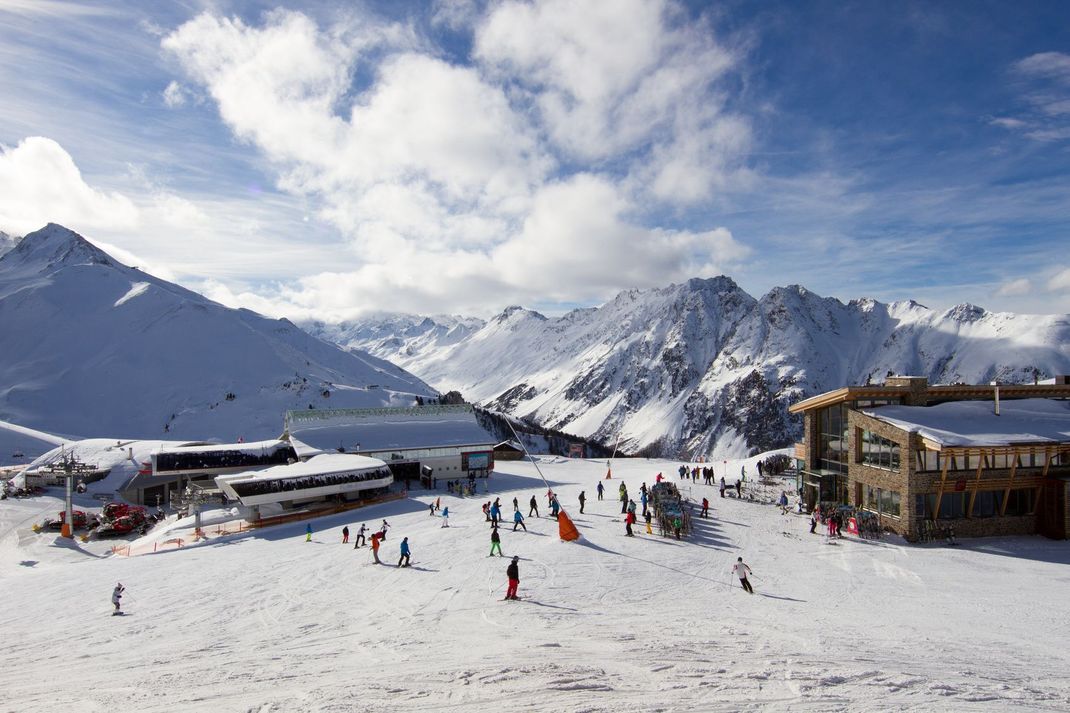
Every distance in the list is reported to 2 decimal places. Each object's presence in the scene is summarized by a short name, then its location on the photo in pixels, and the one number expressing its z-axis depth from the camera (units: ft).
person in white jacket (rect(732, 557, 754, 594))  70.23
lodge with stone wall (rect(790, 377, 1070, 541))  102.42
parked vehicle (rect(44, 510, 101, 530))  147.64
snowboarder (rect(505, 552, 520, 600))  64.90
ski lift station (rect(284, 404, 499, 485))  178.29
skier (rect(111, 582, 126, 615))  69.77
